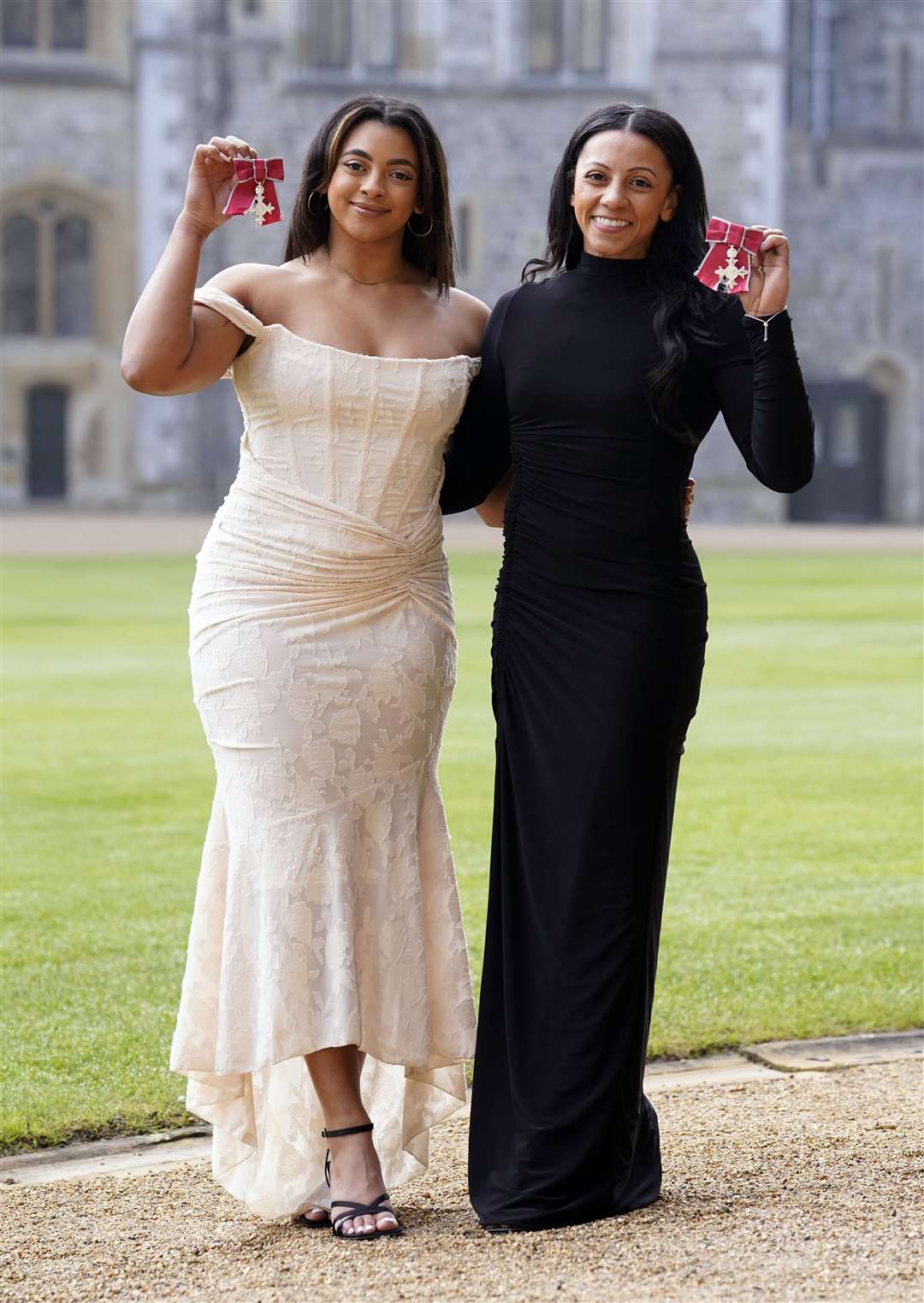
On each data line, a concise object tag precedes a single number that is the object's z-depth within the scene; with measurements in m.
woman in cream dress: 6.46
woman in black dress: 6.43
